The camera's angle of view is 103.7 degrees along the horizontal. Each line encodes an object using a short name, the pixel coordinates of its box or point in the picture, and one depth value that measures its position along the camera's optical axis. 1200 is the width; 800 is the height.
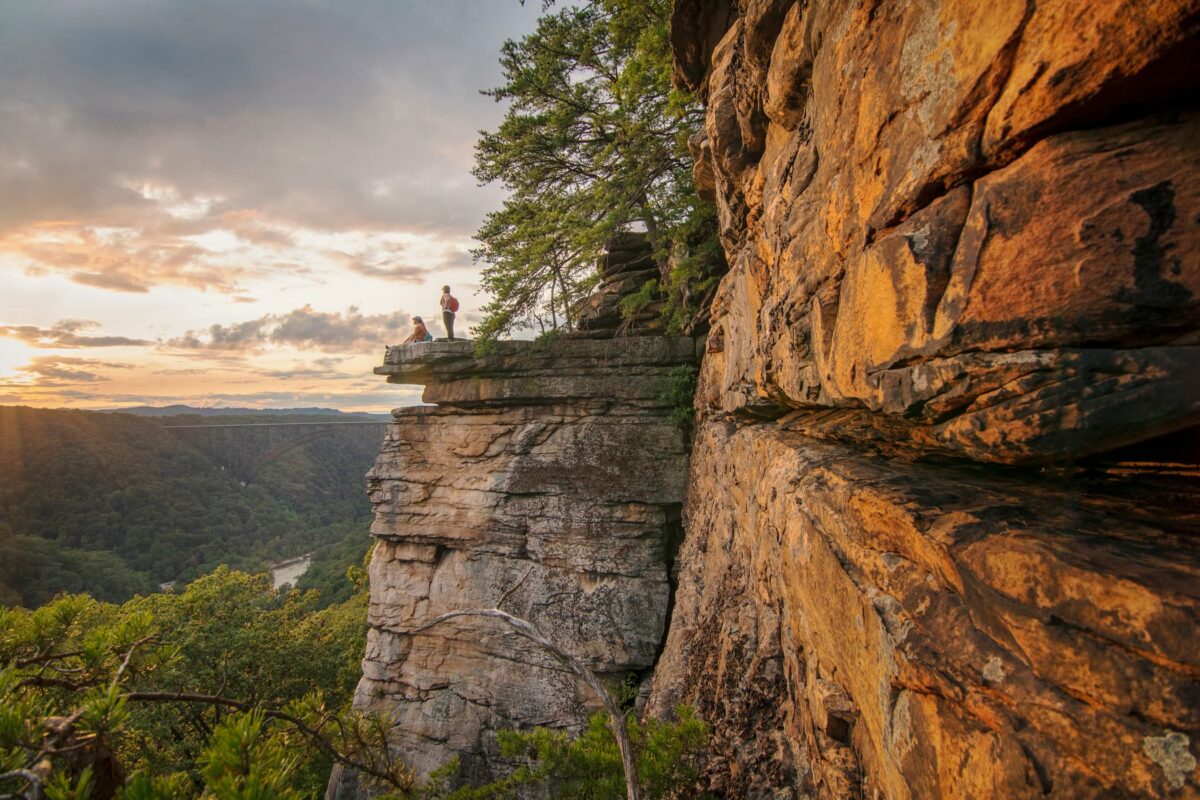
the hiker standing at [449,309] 12.09
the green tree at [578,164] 8.91
